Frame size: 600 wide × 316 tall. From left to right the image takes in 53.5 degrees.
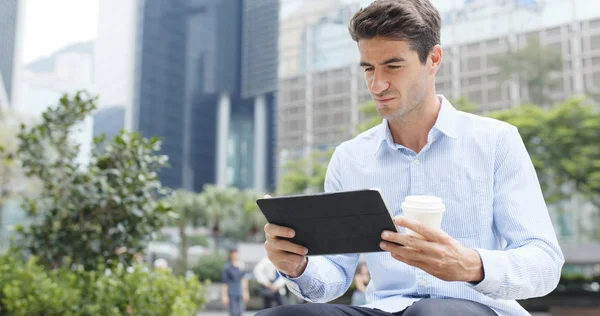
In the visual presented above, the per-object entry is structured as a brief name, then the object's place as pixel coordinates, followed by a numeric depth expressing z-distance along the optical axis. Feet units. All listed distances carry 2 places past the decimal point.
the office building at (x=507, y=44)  78.33
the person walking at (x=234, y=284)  27.32
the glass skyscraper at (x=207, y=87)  211.61
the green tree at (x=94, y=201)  13.43
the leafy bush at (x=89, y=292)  11.74
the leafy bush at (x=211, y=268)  63.87
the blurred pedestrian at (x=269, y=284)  28.86
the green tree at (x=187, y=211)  79.43
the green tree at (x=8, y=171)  35.37
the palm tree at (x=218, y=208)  85.87
